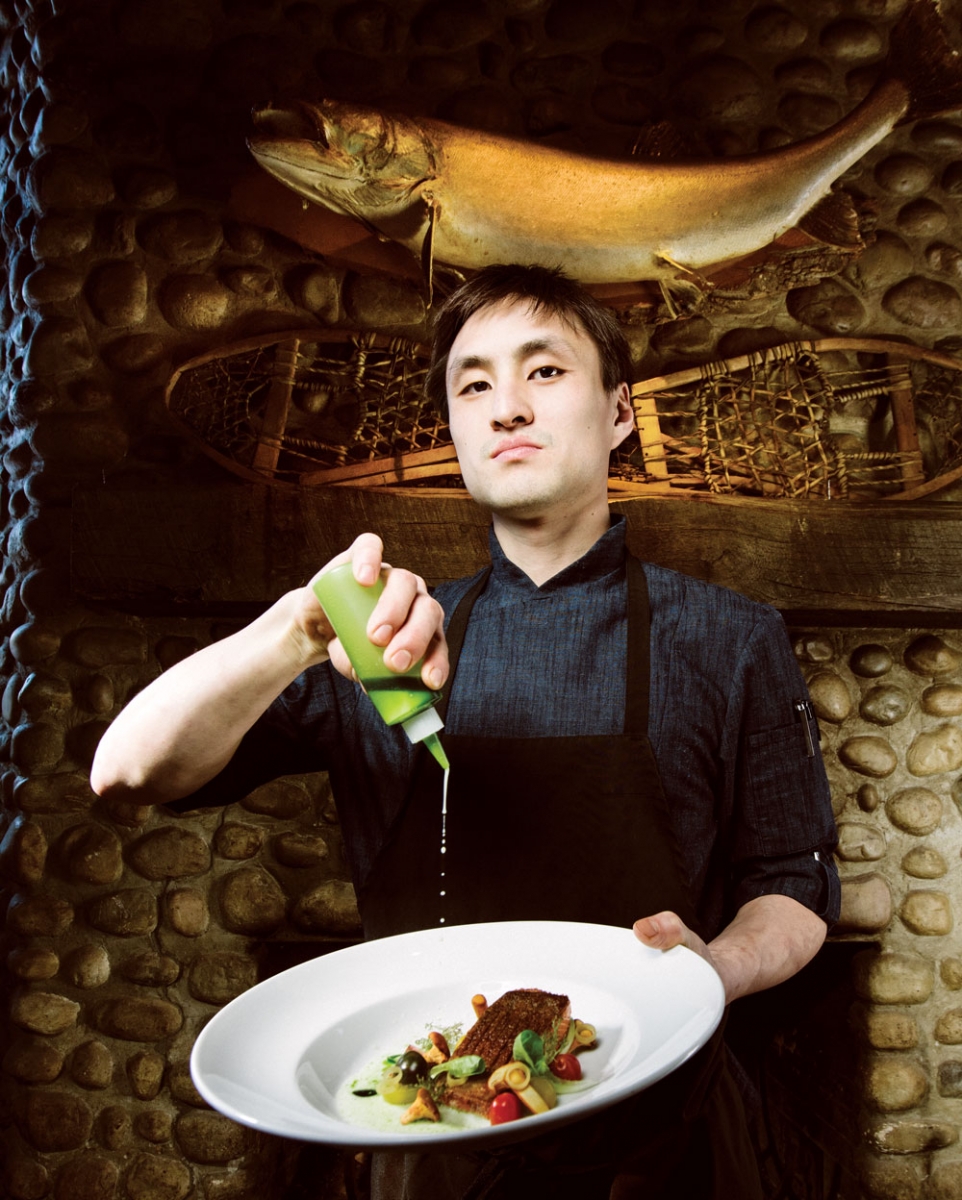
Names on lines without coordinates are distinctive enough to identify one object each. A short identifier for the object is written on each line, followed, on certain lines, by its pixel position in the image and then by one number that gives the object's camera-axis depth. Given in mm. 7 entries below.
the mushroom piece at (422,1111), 828
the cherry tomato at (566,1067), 876
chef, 1032
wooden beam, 2021
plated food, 839
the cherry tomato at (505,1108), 806
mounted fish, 2104
